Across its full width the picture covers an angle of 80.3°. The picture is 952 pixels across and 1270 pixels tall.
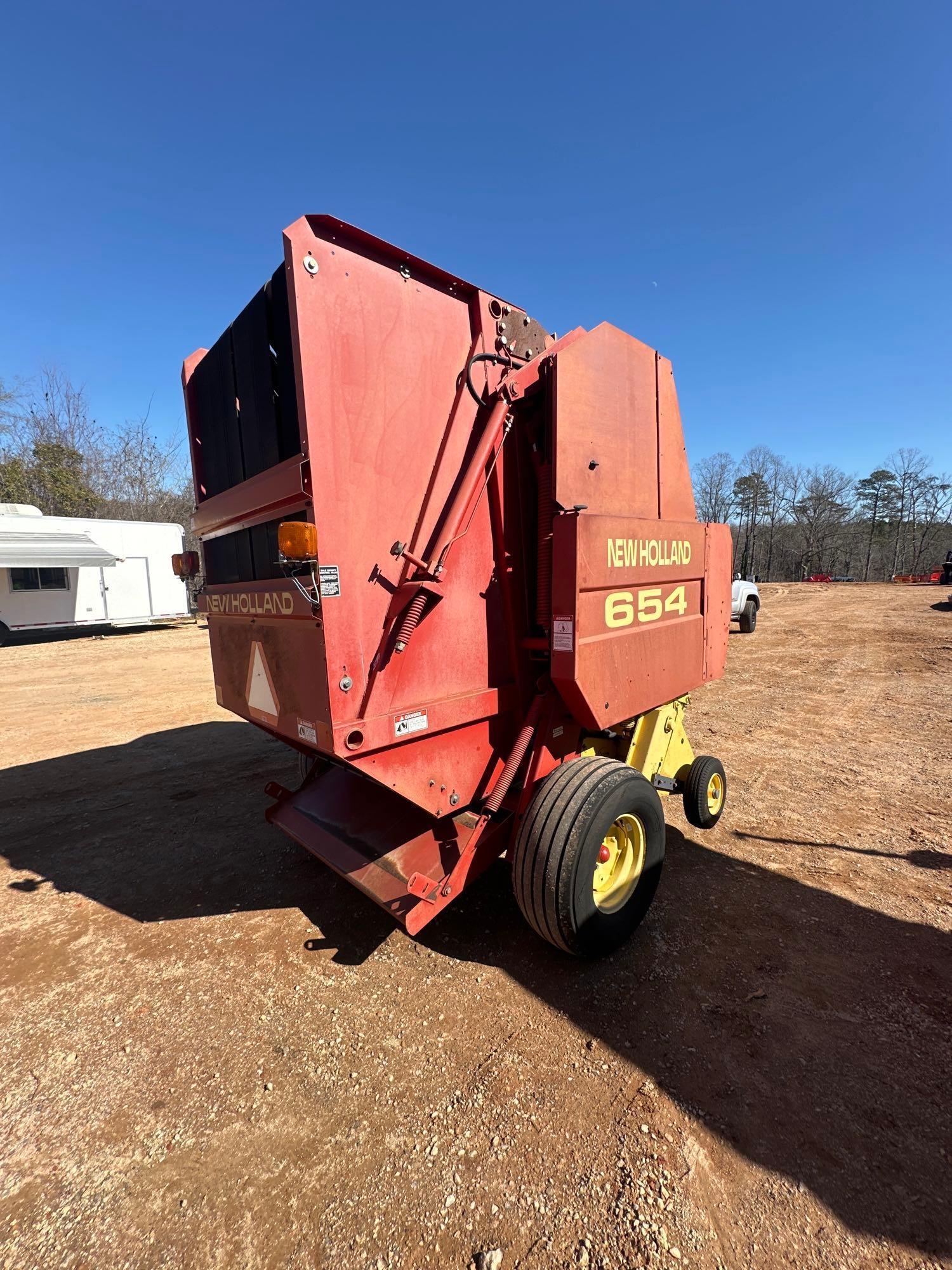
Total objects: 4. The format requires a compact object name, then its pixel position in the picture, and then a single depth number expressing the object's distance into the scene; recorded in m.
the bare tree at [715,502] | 54.62
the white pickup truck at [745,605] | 15.32
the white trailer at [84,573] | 16.08
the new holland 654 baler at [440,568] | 2.32
